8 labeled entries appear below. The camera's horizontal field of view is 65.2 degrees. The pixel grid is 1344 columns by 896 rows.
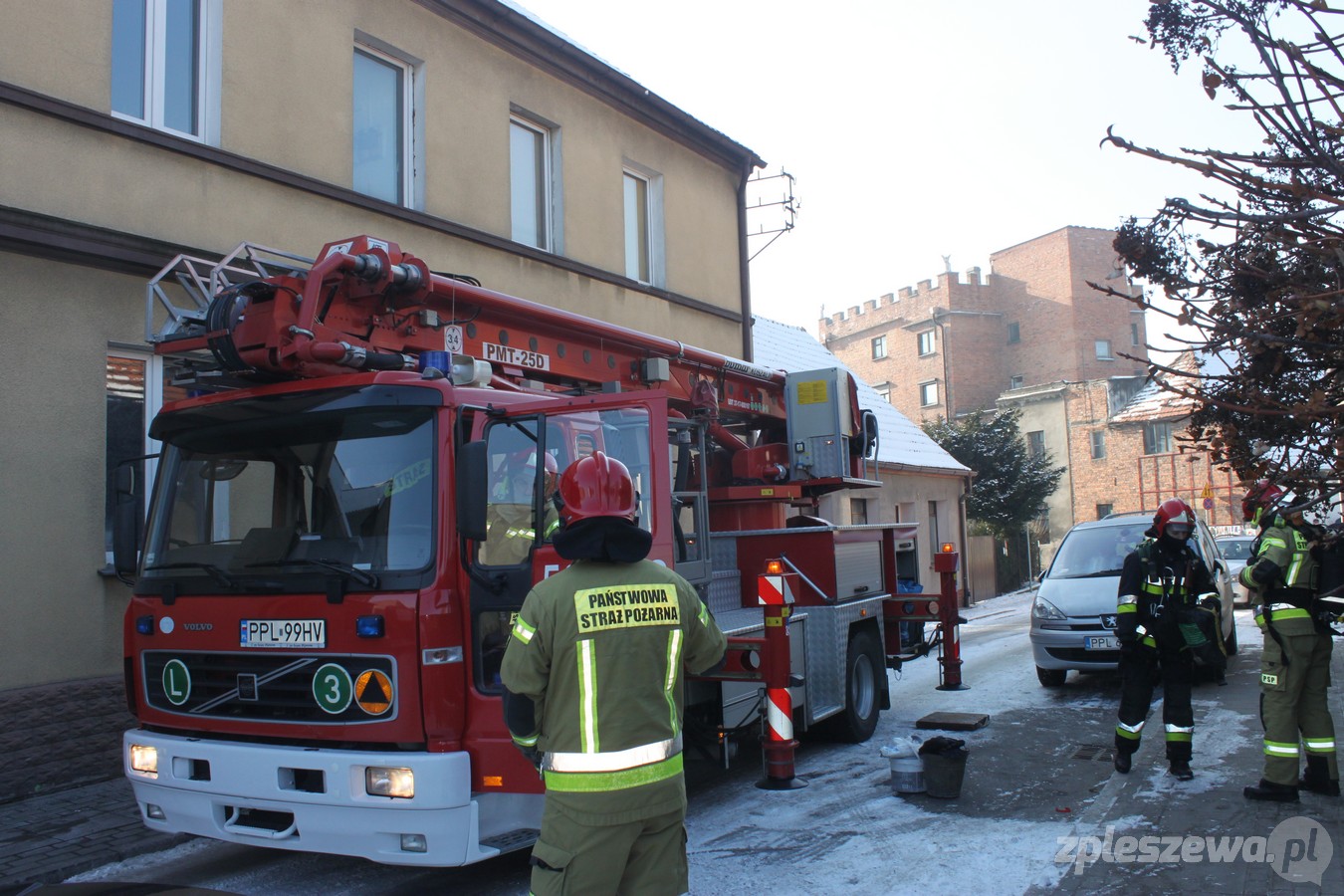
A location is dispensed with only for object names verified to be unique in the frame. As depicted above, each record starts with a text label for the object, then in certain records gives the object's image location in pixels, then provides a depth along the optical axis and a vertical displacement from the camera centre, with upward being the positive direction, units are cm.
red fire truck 452 -9
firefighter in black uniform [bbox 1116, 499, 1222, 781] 656 -75
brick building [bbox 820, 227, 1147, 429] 4625 +844
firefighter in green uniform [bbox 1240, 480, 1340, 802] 599 -96
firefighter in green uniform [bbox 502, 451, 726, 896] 304 -53
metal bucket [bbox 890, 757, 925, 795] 656 -161
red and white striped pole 624 -95
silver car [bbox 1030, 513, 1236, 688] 991 -84
